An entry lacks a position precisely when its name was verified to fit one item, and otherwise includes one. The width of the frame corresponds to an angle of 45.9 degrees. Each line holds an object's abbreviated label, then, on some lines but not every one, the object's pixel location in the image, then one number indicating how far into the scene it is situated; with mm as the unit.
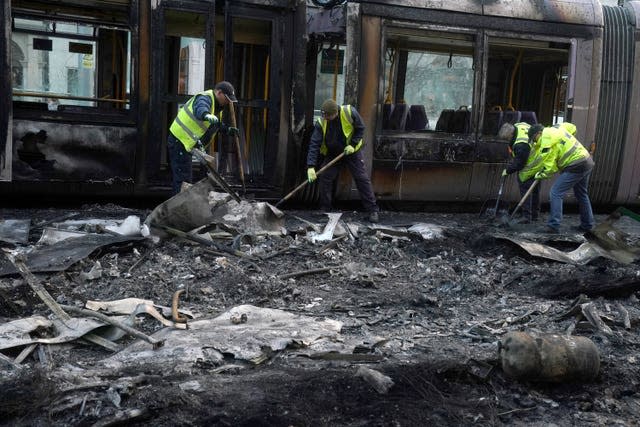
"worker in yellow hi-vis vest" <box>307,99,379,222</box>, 8406
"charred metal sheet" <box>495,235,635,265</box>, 7047
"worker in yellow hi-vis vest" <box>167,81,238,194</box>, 7516
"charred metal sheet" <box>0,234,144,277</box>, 5562
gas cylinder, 3756
